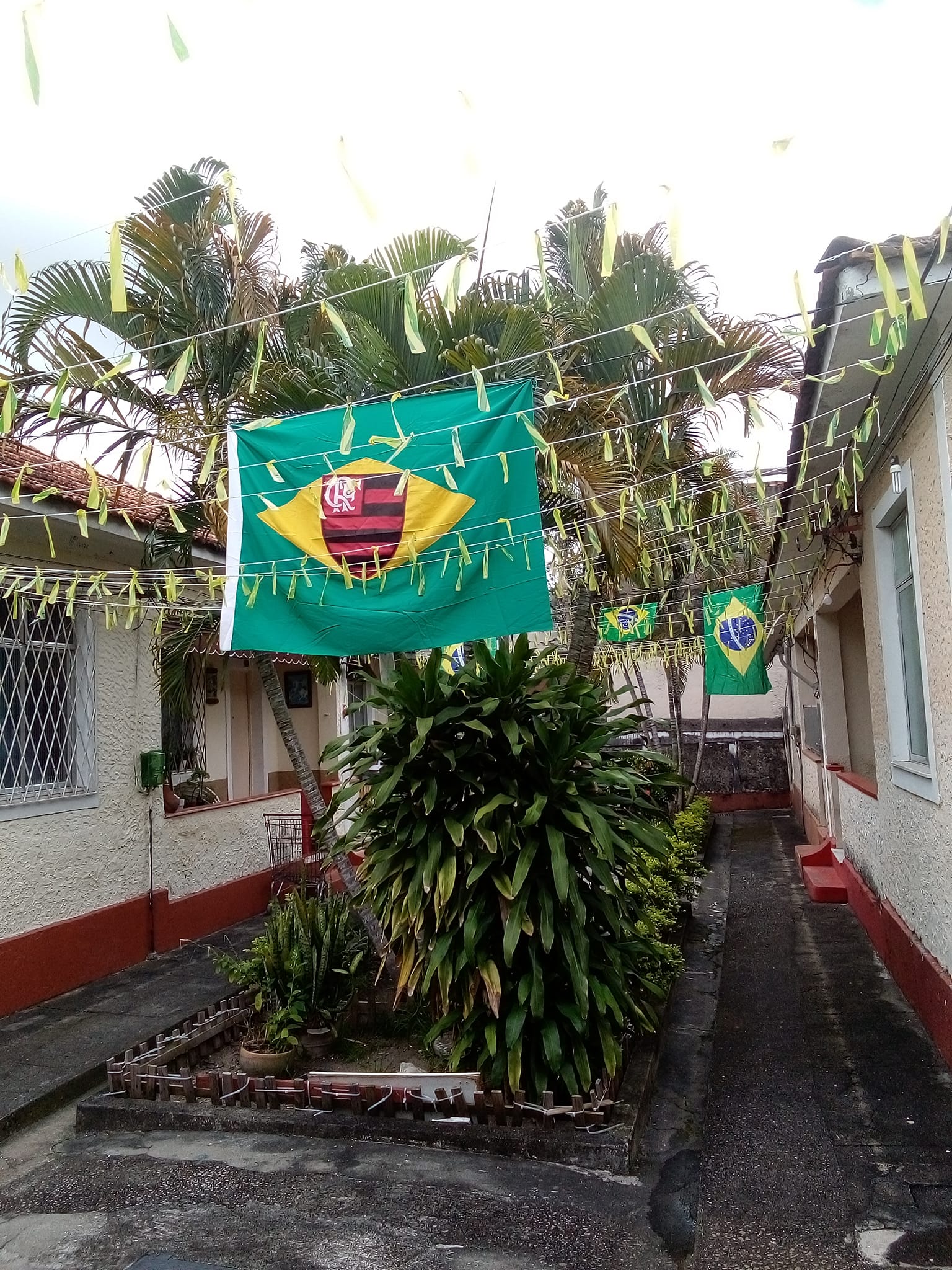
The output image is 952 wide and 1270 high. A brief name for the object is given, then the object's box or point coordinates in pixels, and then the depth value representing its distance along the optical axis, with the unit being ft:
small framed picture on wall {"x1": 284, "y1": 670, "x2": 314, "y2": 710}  43.62
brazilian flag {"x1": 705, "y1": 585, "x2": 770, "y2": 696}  34.86
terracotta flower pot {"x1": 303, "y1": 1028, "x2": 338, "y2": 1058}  17.87
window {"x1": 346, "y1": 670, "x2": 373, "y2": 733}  39.33
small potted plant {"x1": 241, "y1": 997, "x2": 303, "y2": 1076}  17.02
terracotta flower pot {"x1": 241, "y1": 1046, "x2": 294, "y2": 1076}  17.01
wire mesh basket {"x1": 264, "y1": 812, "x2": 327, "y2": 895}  31.86
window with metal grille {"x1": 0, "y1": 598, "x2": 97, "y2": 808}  22.47
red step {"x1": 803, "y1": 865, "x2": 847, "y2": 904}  31.14
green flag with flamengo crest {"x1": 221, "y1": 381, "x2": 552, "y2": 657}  15.66
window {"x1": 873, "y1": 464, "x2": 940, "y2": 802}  19.58
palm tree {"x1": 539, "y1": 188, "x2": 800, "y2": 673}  19.95
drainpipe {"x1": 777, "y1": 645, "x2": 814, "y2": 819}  49.45
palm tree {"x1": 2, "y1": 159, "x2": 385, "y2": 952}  20.30
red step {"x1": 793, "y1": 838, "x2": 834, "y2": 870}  35.60
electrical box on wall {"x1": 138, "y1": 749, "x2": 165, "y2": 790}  26.11
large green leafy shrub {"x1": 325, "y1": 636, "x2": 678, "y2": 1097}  14.74
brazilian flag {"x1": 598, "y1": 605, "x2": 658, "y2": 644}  37.99
